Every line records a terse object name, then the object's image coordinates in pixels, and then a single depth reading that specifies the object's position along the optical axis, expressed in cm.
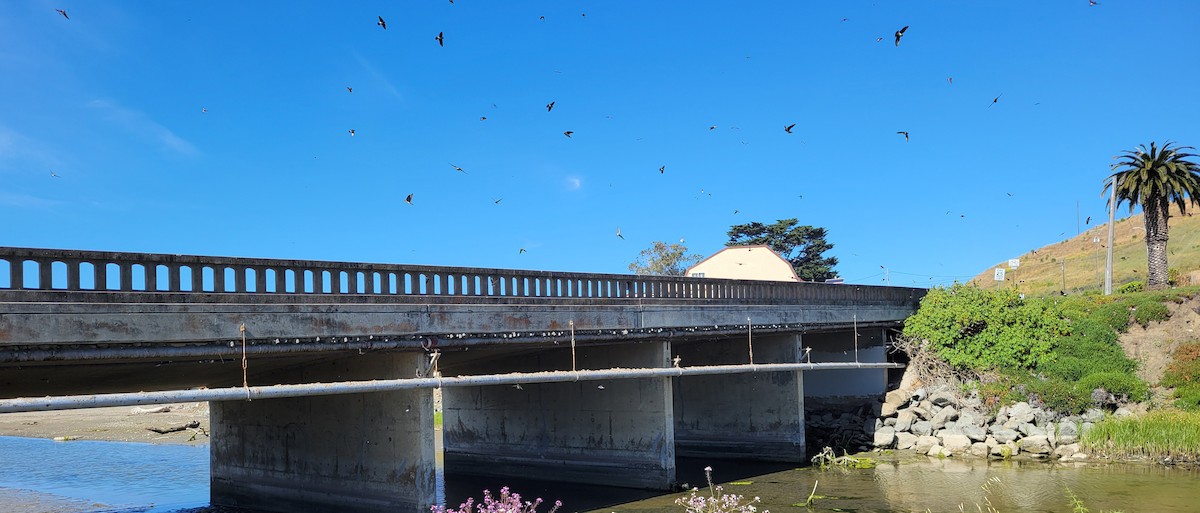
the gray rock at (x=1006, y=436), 2948
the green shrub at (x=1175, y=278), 4809
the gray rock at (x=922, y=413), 3222
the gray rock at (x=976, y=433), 2975
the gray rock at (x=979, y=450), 2917
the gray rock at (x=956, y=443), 2966
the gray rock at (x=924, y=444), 3020
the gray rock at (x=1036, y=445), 2848
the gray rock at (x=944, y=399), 3238
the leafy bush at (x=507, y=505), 1010
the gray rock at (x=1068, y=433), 2872
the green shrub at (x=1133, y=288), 4500
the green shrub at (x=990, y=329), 3384
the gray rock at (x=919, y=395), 3359
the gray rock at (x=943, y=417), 3142
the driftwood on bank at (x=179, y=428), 4150
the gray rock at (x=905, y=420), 3172
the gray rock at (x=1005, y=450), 2861
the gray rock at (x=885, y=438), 3105
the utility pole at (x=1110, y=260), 4434
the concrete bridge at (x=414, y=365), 1416
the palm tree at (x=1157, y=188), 4153
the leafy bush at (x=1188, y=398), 3003
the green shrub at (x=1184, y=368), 3125
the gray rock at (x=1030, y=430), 2936
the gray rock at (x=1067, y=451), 2816
